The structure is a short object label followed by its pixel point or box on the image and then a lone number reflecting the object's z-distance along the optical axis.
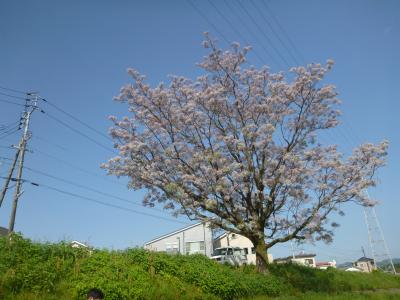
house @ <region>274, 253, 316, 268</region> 72.44
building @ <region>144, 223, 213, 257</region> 45.59
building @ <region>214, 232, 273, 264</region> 49.19
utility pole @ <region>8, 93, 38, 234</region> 24.36
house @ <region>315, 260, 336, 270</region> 77.14
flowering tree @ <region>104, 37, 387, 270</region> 20.53
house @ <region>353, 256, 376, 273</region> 84.54
